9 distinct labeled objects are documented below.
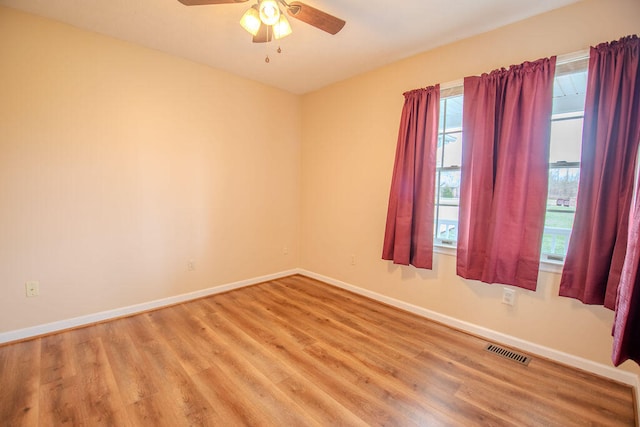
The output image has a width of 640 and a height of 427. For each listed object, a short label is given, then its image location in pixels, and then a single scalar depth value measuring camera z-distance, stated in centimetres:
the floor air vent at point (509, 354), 212
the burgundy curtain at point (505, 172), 209
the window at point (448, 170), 266
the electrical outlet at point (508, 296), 229
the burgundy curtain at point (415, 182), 267
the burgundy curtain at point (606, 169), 175
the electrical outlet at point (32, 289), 233
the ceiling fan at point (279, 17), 172
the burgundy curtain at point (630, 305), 127
